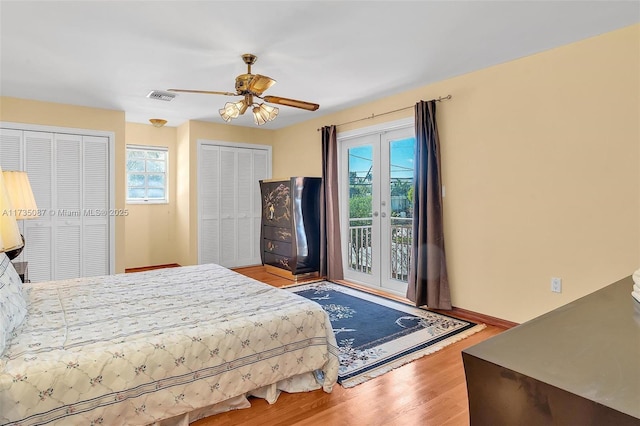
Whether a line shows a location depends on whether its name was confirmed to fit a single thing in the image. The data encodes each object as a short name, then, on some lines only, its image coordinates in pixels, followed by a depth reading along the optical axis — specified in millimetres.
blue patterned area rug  2613
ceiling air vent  4147
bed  1552
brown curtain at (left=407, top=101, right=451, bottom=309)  3754
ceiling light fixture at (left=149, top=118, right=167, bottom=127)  5565
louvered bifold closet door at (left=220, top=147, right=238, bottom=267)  6062
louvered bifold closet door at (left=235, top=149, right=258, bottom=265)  6238
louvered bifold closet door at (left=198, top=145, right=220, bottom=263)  5859
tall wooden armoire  5277
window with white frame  6059
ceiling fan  2900
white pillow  1741
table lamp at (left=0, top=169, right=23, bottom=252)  955
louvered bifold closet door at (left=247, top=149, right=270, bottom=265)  6406
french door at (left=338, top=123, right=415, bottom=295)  4367
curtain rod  3737
